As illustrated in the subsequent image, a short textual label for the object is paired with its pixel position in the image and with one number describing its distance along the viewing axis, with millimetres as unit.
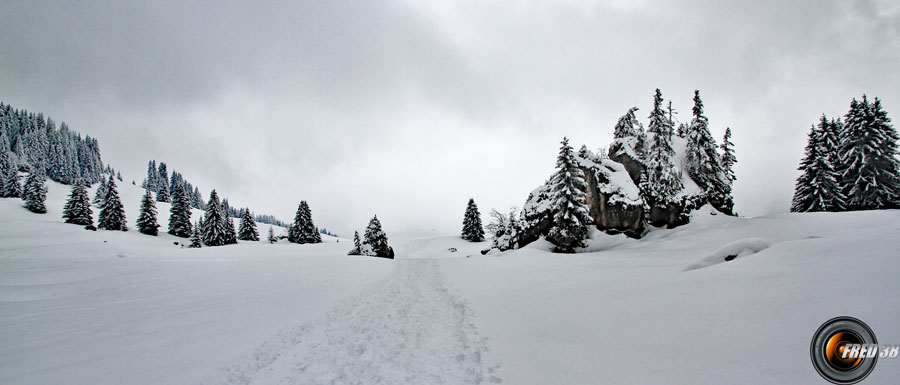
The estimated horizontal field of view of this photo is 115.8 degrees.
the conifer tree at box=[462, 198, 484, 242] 66188
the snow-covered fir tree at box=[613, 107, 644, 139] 35281
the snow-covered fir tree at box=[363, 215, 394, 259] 43531
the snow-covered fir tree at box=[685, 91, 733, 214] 30766
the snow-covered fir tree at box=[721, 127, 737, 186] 33312
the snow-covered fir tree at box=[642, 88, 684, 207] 29170
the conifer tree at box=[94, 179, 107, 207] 69500
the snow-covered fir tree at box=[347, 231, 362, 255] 41250
